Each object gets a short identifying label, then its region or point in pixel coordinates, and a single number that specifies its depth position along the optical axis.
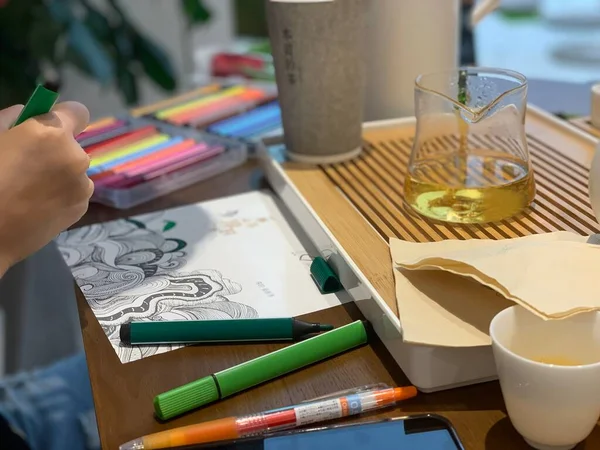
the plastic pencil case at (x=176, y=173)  0.71
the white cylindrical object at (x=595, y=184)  0.48
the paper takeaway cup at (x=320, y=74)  0.65
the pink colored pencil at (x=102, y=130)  0.81
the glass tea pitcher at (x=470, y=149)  0.56
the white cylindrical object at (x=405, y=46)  0.76
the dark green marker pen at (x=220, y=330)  0.48
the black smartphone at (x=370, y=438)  0.39
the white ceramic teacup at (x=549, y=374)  0.34
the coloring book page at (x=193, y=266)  0.52
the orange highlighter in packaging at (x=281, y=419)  0.39
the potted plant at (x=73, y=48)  1.17
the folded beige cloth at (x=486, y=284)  0.40
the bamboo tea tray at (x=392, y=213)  0.42
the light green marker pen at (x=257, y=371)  0.42
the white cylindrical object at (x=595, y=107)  0.72
